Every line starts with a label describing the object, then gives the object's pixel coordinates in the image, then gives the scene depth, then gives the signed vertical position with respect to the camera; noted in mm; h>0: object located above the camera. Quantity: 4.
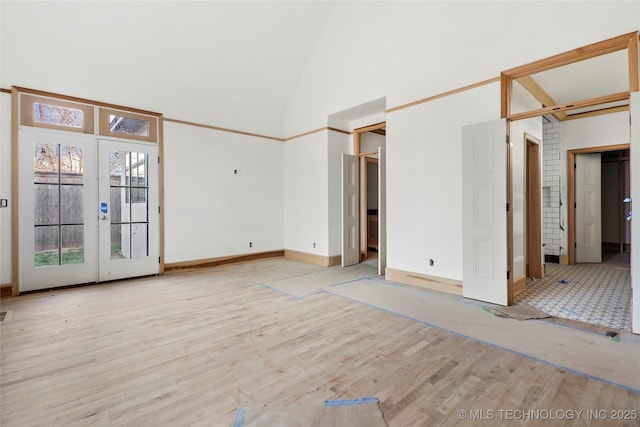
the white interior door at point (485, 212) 3477 +14
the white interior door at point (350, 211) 5816 +58
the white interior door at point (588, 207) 6117 +112
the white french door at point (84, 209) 4090 +97
